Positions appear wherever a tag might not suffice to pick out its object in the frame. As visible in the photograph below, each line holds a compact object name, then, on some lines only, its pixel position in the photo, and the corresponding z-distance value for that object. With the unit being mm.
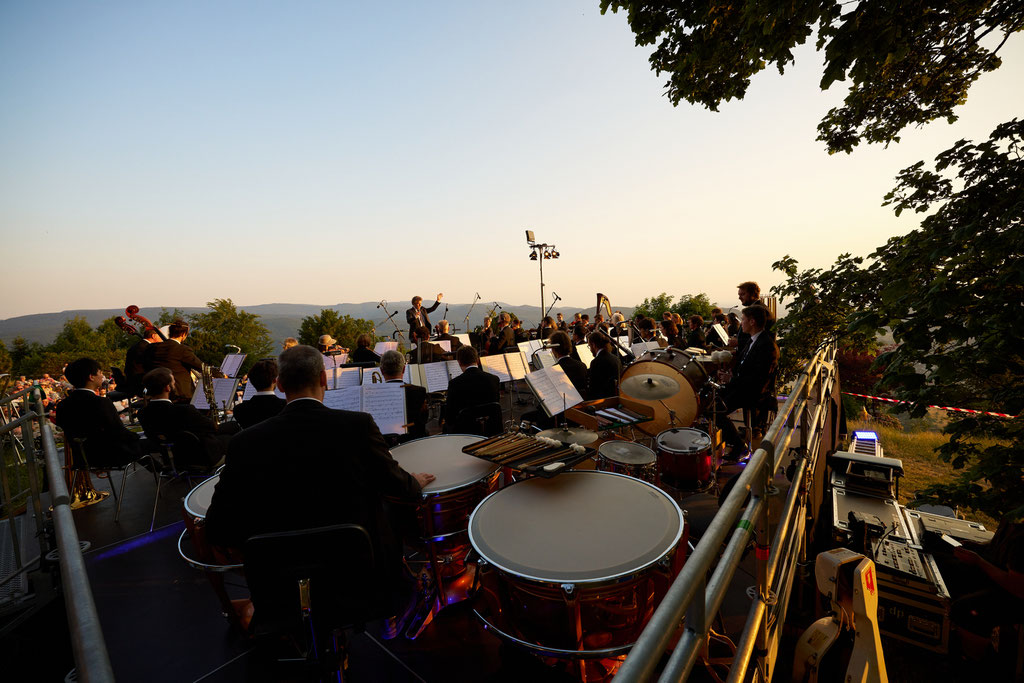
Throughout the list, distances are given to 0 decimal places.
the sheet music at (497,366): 6492
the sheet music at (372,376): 5734
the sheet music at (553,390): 4023
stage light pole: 18955
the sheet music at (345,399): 3744
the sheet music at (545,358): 7136
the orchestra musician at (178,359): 6410
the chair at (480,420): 4254
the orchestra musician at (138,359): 7060
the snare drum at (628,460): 3818
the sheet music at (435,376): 6285
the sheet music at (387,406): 3715
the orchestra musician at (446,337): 11166
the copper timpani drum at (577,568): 1821
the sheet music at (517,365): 6531
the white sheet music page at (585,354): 7564
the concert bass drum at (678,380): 5883
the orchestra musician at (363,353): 8953
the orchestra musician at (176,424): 4285
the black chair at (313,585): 1760
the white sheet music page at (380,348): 9758
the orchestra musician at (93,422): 4309
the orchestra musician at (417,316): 10846
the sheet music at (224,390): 5730
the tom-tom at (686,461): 4230
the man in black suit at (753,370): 5184
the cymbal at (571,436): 3998
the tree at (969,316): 1812
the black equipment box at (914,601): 2674
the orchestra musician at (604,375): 6180
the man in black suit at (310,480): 1986
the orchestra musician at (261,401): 4312
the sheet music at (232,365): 6970
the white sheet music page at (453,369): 7012
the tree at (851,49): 2131
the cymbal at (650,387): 5926
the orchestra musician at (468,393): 4641
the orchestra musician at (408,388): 4995
